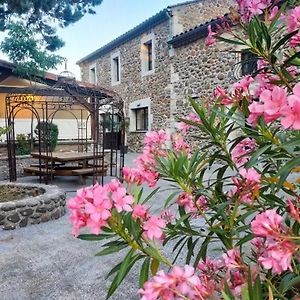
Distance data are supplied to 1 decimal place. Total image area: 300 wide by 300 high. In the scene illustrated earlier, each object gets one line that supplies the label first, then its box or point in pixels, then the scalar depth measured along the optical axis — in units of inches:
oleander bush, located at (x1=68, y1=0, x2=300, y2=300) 31.6
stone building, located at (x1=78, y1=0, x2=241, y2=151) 390.3
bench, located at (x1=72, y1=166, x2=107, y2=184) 266.4
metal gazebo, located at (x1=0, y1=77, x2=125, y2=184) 262.6
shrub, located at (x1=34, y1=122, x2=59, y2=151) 410.0
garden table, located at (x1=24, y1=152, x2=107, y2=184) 266.7
